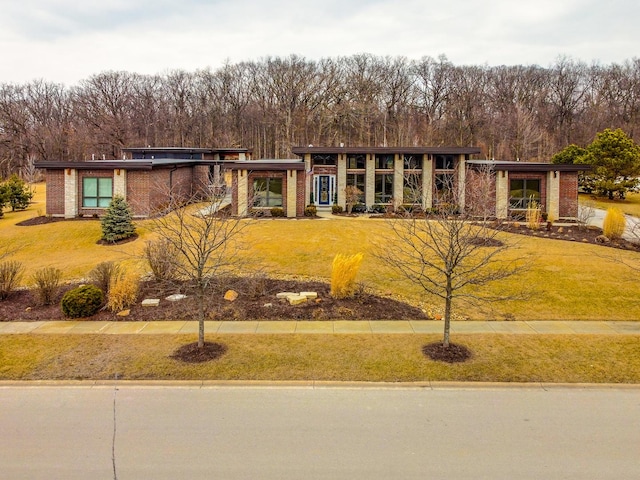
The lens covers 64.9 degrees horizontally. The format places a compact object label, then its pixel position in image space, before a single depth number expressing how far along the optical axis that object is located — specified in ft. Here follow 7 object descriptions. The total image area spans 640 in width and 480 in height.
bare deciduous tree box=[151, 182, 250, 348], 37.83
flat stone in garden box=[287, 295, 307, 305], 51.01
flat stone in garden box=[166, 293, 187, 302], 52.48
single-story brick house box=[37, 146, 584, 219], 101.30
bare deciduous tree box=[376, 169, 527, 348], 37.81
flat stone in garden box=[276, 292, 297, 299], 52.65
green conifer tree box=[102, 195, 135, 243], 80.94
